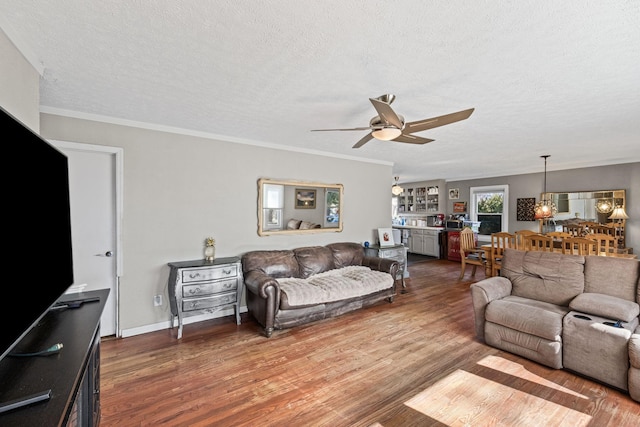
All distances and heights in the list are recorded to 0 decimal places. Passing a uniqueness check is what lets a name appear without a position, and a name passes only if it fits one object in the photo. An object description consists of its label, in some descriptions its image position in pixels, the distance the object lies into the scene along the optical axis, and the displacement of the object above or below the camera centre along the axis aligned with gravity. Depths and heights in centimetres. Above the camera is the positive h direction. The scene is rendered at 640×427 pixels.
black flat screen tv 96 -9
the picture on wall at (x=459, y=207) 814 +3
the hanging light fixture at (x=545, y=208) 541 +0
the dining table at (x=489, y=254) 459 -87
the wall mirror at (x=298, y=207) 411 +1
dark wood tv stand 85 -62
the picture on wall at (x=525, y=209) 670 -2
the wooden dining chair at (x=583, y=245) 371 -51
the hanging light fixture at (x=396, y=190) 756 +49
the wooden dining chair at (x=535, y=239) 411 -52
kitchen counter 812 -60
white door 293 -13
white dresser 313 -93
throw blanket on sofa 333 -102
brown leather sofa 321 -101
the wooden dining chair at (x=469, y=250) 563 -85
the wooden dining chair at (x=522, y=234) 463 -44
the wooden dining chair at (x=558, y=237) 465 -51
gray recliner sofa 223 -100
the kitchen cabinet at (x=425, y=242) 813 -104
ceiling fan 209 +72
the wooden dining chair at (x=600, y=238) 380 -45
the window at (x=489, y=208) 724 +0
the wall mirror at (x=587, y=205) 545 +7
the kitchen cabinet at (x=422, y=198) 866 +32
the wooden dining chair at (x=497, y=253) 499 -83
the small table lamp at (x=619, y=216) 514 -15
